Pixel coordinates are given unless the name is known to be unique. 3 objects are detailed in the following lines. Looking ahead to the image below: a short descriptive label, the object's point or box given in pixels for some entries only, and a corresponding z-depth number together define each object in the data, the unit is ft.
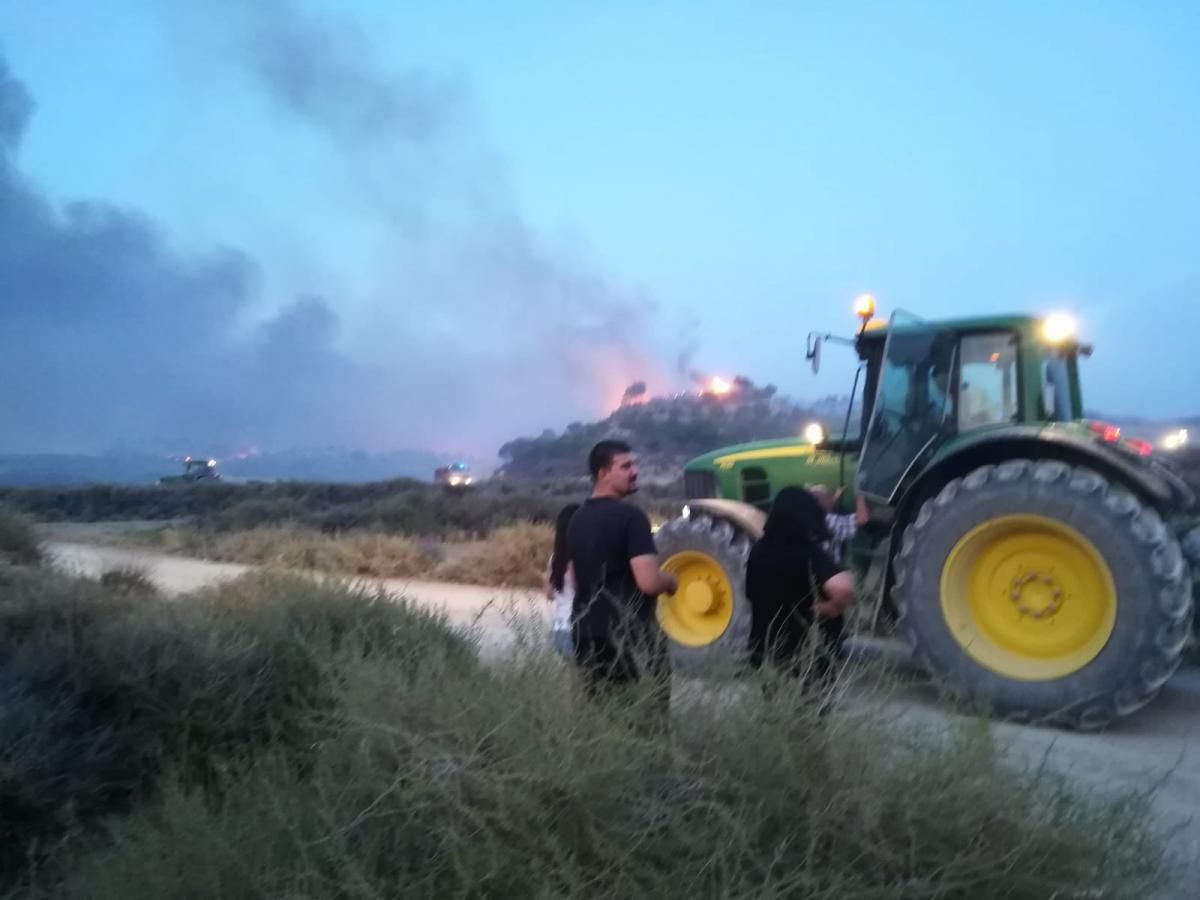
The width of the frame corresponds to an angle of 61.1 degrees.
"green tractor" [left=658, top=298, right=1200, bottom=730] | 18.71
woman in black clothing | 14.37
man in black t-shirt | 13.51
